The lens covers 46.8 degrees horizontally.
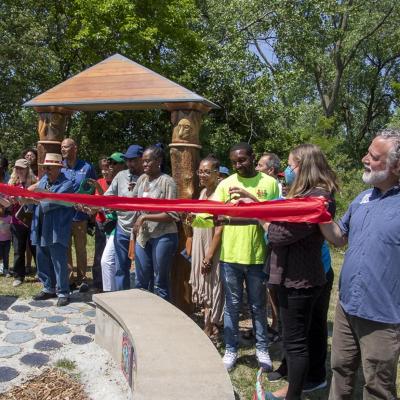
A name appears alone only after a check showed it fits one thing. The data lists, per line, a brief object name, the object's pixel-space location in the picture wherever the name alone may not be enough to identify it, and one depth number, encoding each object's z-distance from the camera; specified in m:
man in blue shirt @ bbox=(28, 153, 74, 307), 5.12
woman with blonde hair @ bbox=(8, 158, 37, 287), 6.04
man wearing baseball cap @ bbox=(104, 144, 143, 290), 4.80
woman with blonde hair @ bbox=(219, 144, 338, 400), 2.97
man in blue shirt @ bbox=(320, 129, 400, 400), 2.51
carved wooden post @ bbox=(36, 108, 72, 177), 5.66
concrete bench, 2.77
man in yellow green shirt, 3.79
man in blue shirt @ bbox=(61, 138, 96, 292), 5.65
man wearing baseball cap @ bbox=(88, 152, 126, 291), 5.46
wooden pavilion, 4.86
